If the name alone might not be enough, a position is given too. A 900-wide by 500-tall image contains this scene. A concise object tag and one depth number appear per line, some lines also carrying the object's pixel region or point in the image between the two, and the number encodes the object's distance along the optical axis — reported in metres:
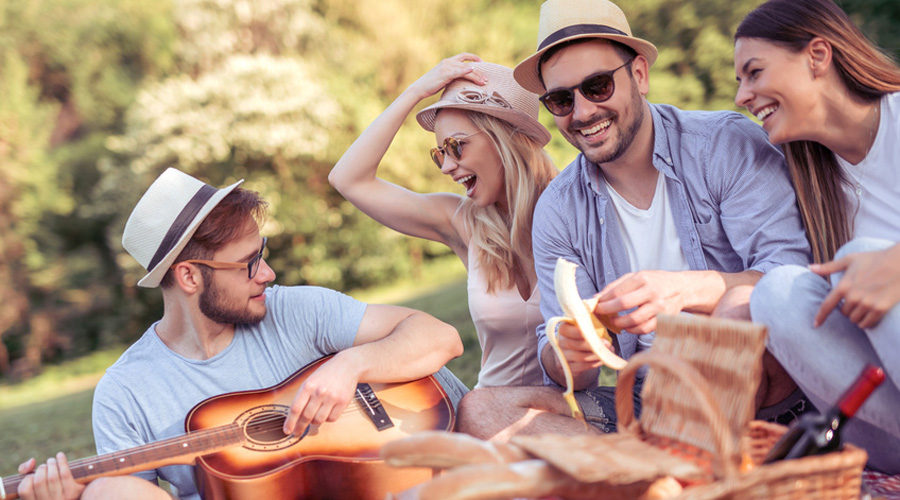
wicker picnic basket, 1.47
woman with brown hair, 2.56
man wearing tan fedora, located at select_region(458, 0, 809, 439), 2.84
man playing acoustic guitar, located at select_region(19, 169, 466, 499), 2.88
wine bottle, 1.59
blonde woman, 3.57
